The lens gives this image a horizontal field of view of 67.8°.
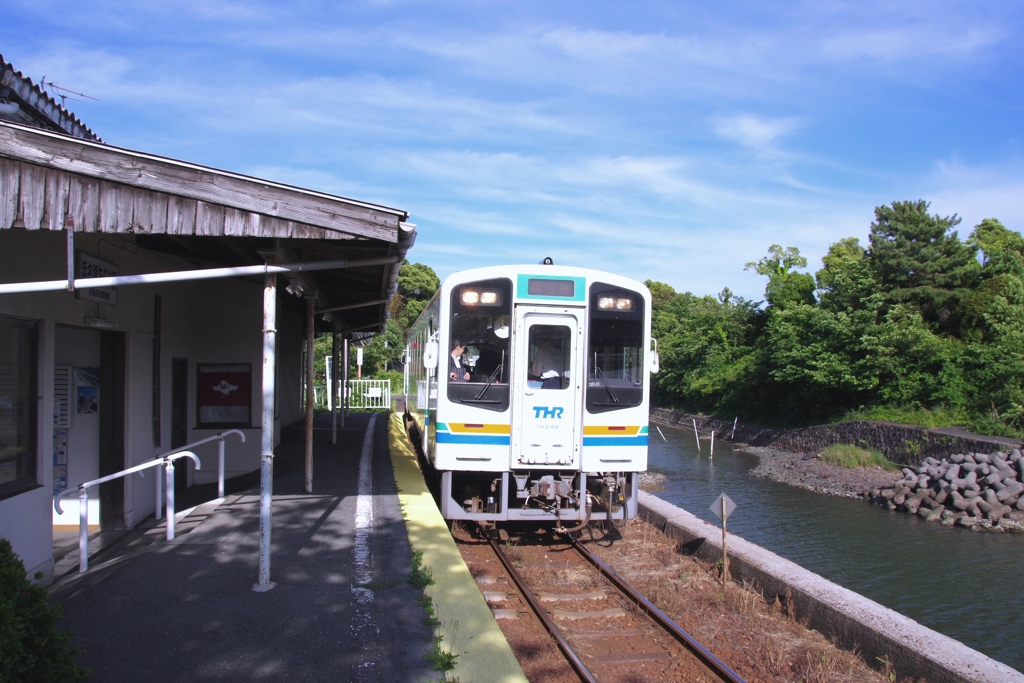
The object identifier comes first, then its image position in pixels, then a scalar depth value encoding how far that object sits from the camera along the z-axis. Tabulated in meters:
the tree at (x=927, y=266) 24.55
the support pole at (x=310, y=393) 9.18
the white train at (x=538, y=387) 8.17
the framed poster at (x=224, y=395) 10.59
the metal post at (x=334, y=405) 14.03
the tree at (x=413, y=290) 47.19
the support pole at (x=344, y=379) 16.26
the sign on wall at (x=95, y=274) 6.82
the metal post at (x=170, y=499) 6.88
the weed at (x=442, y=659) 4.48
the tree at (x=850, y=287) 25.64
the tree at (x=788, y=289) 36.72
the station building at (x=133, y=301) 4.98
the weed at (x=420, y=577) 5.91
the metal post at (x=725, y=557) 7.68
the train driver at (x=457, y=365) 8.27
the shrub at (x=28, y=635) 3.33
